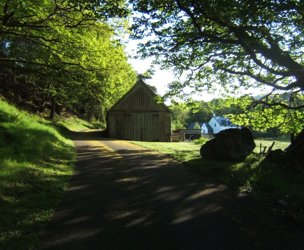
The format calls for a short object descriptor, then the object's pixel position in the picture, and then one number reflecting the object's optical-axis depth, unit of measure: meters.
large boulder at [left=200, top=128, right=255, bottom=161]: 15.11
